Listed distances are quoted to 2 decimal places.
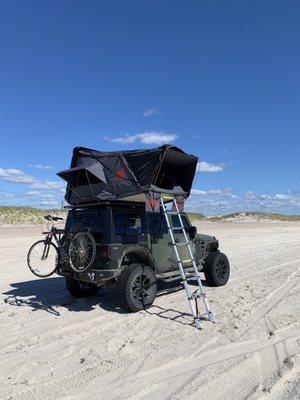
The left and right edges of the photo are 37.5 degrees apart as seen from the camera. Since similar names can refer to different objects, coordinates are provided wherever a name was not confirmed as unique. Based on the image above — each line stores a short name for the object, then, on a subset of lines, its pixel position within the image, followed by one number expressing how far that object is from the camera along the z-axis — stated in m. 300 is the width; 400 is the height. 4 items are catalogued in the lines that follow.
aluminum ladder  7.12
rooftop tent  8.49
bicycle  8.11
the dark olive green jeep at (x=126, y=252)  8.07
